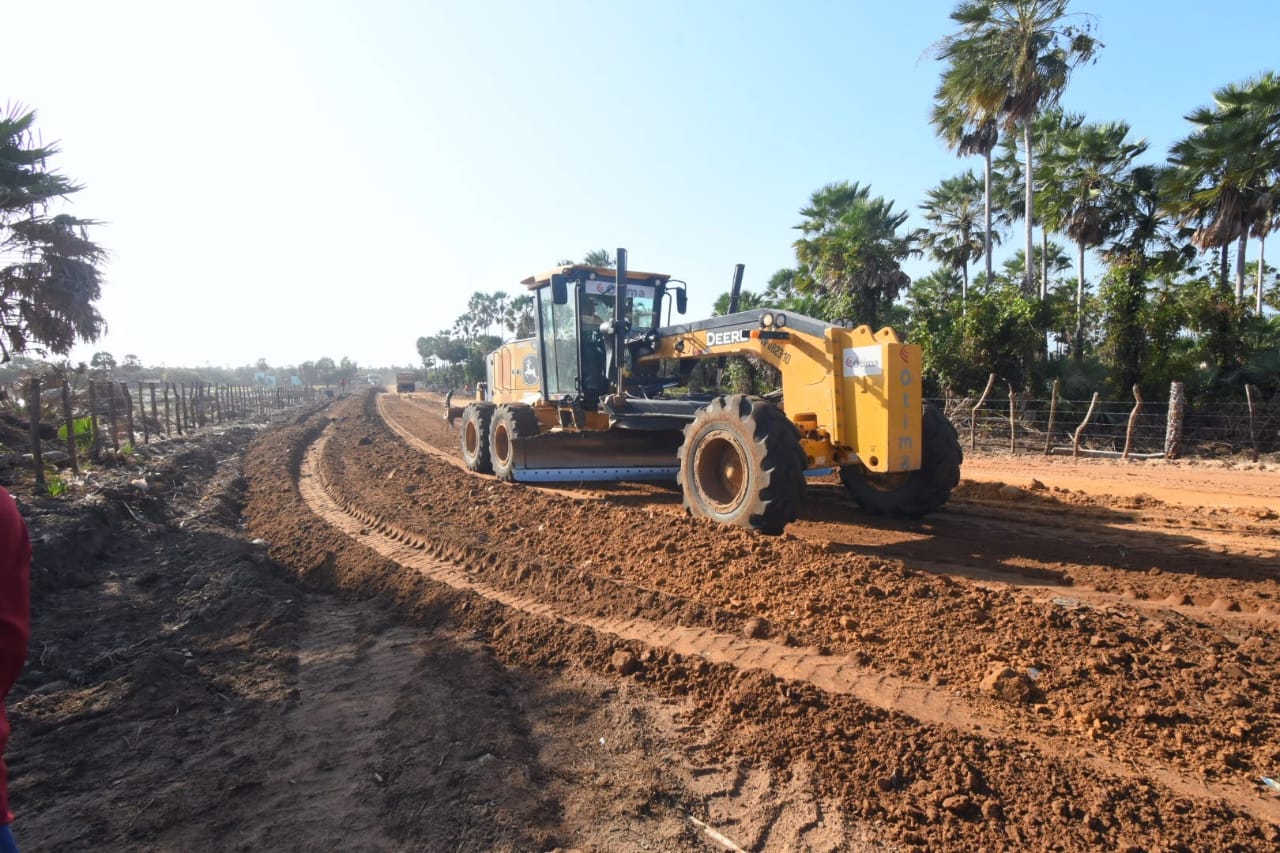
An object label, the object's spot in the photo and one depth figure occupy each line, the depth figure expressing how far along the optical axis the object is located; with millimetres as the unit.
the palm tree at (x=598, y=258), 39156
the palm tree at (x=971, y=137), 22825
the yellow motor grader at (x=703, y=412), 6098
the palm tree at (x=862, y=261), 20516
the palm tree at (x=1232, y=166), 15906
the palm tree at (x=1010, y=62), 19203
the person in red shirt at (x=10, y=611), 1511
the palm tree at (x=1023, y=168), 21875
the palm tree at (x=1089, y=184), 19859
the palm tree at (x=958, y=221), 29219
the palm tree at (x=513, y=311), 66069
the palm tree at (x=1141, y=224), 19203
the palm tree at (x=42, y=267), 10883
